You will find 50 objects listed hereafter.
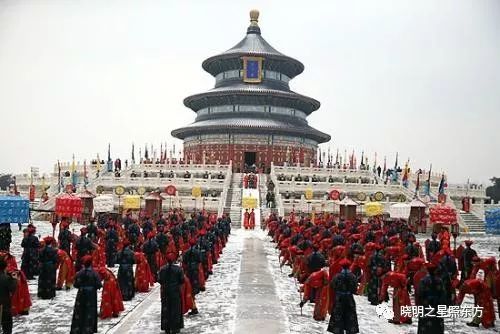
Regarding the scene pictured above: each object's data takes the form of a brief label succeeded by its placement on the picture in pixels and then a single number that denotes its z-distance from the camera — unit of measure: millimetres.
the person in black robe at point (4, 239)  17891
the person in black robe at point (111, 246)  18391
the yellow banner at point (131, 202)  31750
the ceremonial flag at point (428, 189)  37756
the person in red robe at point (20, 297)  11445
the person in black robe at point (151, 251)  15137
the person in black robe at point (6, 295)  9578
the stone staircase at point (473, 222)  34972
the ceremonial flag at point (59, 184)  38188
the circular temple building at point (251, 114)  54406
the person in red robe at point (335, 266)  11870
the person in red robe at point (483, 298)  11792
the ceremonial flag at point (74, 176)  39125
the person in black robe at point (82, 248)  14984
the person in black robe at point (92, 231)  18391
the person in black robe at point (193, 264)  13352
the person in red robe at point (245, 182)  40125
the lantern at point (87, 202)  30469
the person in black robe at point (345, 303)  10141
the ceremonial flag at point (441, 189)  36381
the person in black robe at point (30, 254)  14898
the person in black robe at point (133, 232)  18156
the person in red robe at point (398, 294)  11540
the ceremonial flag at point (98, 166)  45122
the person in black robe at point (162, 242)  16766
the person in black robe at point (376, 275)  13836
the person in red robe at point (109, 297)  11508
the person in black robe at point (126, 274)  13058
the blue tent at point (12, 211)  22875
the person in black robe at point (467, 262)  14812
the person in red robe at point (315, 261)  12891
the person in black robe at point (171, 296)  10444
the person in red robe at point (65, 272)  14492
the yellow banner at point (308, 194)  36250
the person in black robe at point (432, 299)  9523
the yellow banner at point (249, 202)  34219
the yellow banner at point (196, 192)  36281
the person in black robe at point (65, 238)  16547
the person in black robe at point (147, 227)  20609
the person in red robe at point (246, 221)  32281
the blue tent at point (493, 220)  27706
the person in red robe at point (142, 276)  14445
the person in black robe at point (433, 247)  16525
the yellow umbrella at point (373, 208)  31625
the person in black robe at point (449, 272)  11053
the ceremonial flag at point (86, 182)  37500
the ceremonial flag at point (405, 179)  41844
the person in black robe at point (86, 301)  9992
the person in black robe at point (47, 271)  13172
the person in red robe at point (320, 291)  11523
